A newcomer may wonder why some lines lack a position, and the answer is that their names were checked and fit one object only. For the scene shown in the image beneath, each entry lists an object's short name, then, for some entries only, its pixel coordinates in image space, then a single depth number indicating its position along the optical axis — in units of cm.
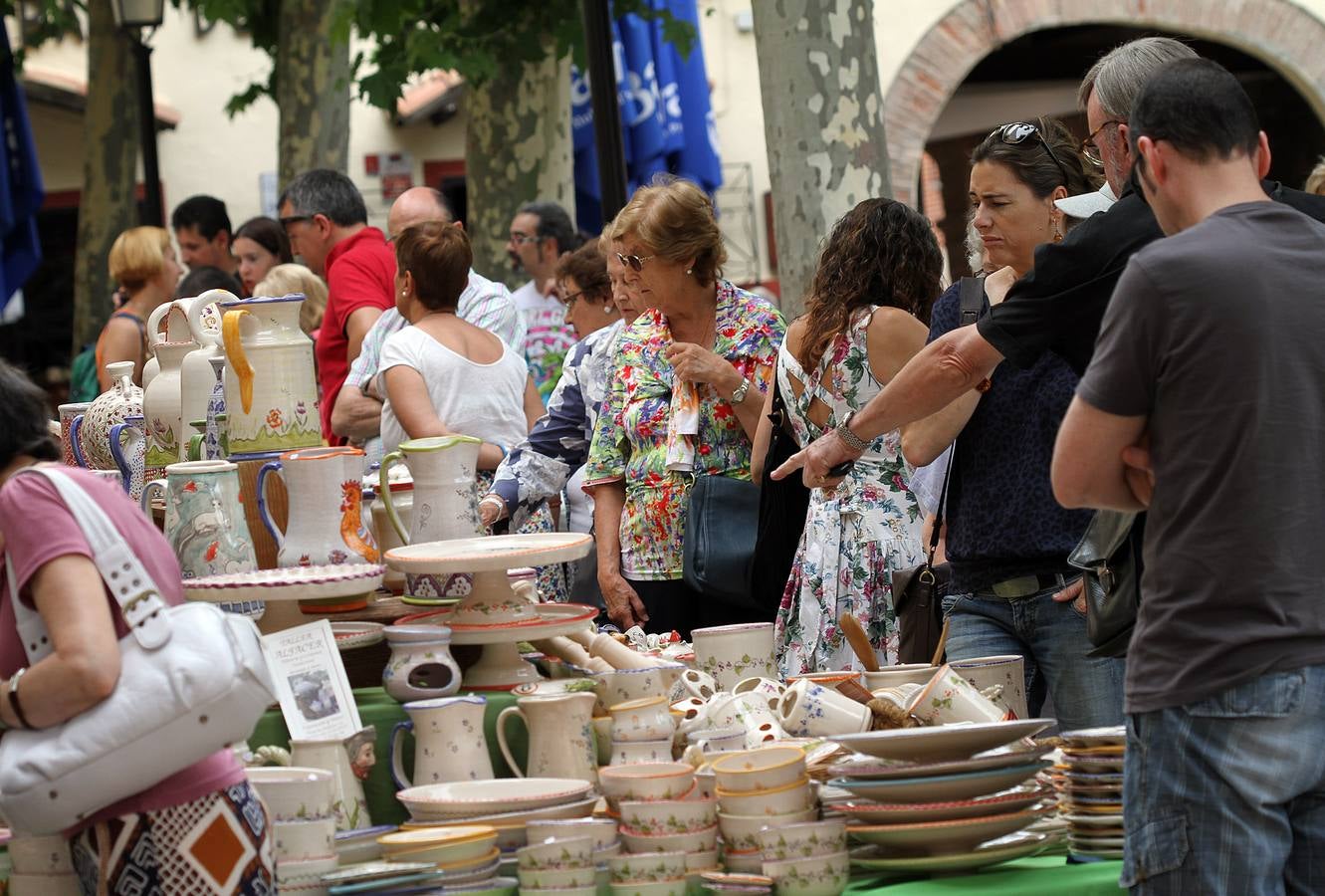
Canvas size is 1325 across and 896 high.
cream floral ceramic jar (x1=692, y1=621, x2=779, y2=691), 604
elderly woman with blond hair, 831
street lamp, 1965
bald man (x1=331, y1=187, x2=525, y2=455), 1070
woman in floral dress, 761
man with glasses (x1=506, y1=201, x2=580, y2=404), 1454
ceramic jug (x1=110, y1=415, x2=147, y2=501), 679
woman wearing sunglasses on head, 659
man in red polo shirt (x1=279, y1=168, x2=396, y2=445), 1158
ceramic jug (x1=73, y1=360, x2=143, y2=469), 697
